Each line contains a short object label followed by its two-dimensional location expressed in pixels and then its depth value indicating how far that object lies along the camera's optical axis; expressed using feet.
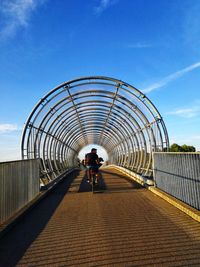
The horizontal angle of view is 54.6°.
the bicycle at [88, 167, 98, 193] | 24.99
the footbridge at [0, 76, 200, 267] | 9.13
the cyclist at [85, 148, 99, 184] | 25.60
